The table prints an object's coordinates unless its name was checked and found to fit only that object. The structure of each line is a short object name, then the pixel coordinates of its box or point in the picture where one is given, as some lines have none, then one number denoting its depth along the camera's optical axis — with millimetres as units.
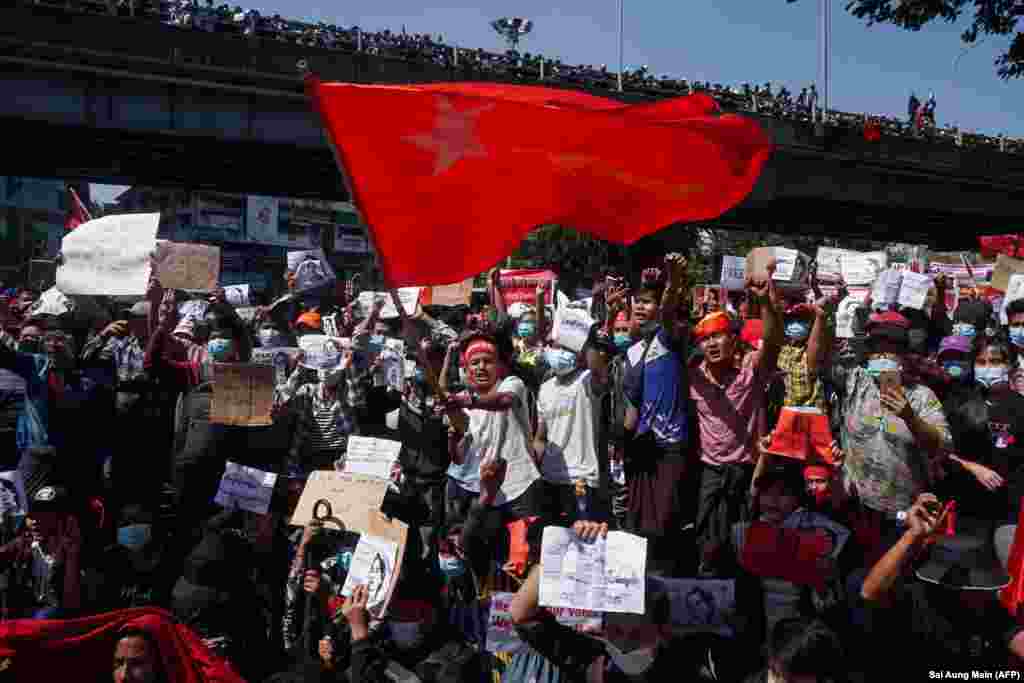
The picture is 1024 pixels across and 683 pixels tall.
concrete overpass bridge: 24656
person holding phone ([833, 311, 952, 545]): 5102
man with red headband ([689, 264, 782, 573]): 5375
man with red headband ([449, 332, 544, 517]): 5469
